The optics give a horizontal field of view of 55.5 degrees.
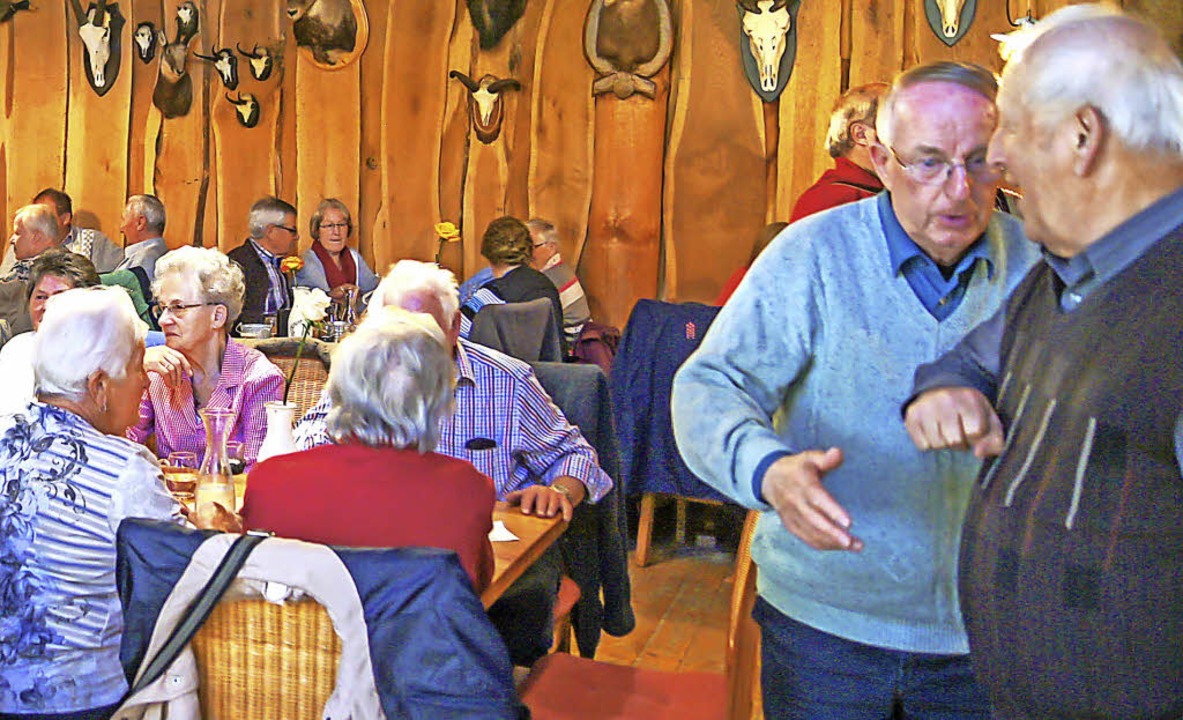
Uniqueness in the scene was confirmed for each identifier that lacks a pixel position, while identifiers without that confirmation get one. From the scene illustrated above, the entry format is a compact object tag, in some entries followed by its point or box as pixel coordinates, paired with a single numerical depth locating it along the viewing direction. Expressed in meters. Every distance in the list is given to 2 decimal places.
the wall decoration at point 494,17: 6.48
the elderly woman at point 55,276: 3.27
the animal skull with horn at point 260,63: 7.01
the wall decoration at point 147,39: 7.23
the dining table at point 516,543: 1.99
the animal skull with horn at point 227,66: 7.04
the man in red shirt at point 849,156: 2.88
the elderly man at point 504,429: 2.65
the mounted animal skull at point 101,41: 7.24
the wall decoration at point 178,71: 7.14
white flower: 3.69
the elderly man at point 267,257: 5.82
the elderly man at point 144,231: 6.16
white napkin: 2.20
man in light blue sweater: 1.43
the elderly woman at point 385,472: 1.78
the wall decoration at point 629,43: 6.11
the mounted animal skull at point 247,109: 7.05
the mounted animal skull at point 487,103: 6.48
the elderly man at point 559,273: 5.82
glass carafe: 2.04
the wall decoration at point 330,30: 6.76
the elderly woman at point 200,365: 2.90
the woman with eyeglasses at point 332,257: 6.32
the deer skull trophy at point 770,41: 5.90
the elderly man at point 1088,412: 1.00
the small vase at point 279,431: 2.39
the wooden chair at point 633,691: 1.83
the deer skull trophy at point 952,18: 5.64
